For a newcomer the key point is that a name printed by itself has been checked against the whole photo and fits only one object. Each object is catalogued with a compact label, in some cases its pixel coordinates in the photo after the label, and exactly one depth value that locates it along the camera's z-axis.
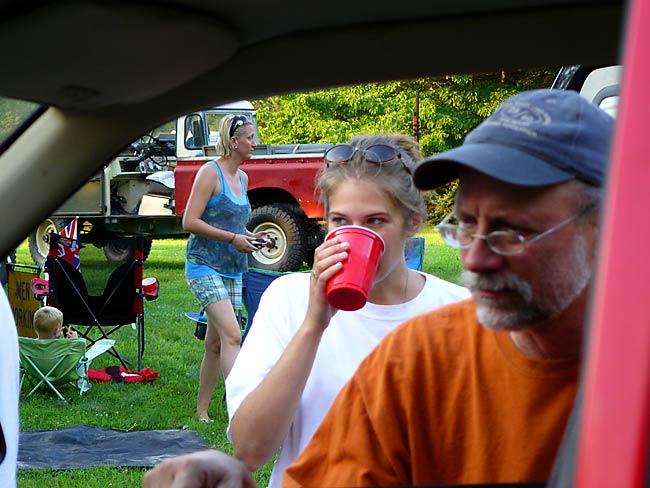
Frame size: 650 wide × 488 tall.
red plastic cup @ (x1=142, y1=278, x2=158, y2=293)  8.04
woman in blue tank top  5.90
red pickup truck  14.13
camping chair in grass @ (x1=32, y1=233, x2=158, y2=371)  7.65
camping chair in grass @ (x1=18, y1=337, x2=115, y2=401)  6.78
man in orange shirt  1.57
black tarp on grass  5.43
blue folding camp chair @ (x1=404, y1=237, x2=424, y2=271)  6.42
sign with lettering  7.79
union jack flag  8.23
